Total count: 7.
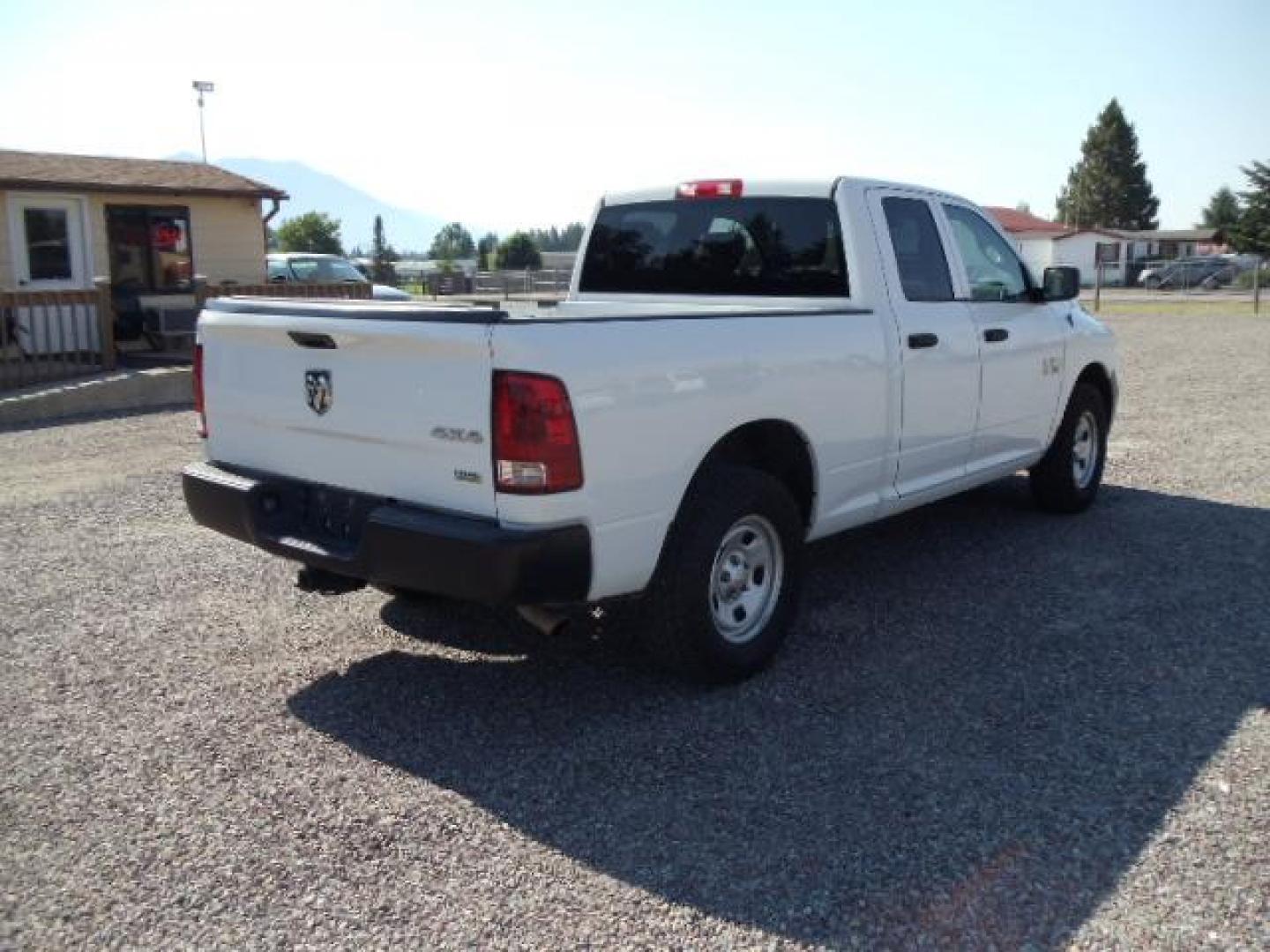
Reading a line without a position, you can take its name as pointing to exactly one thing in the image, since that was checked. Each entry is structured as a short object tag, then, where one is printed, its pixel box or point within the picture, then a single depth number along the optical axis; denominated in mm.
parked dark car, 51438
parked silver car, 21719
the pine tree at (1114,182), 91125
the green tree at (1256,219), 65688
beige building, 15805
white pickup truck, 3641
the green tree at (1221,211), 94062
